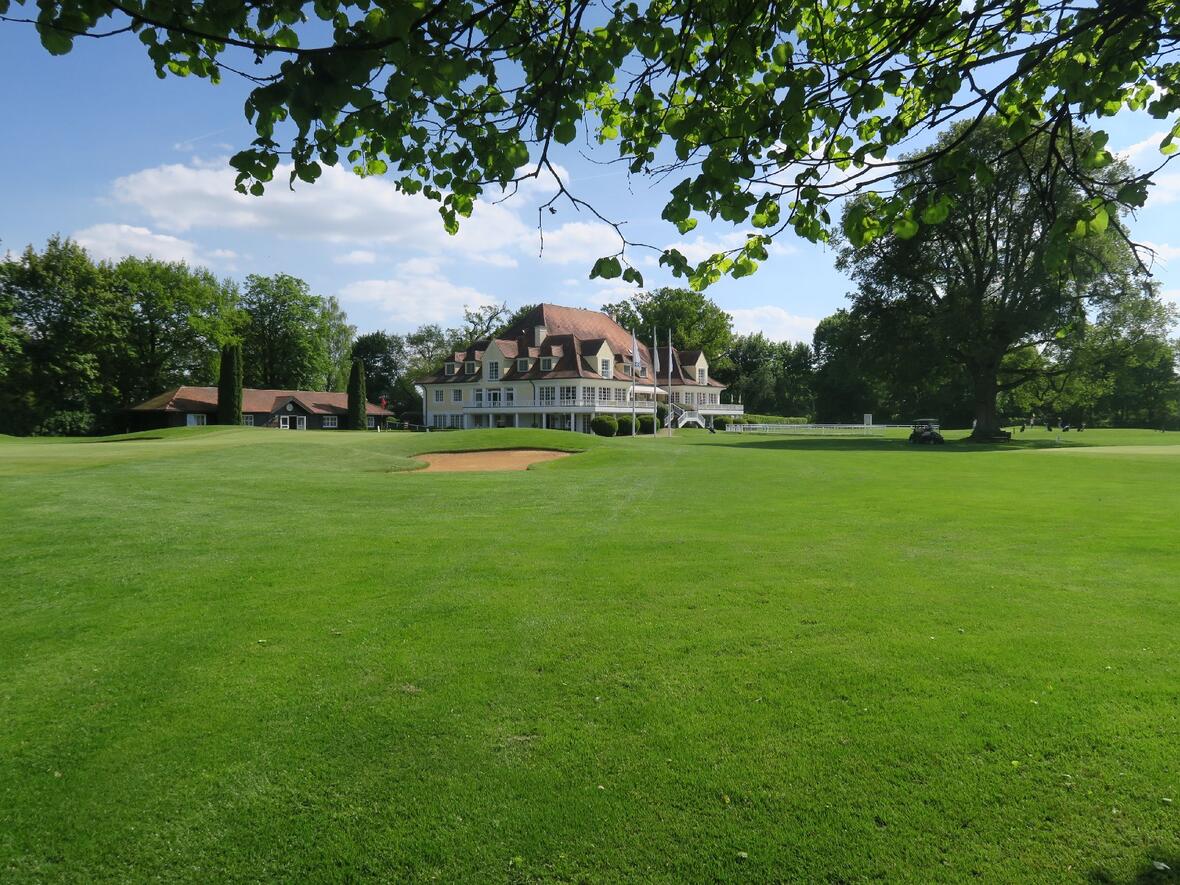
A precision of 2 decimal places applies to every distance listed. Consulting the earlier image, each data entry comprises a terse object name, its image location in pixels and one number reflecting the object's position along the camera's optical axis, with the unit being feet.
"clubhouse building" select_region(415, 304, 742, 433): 221.66
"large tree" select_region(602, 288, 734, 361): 287.69
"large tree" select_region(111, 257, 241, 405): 207.92
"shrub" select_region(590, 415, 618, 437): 200.64
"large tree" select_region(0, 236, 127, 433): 183.62
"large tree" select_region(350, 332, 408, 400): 337.52
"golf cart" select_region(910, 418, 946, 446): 147.38
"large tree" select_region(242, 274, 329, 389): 258.16
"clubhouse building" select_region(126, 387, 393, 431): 208.64
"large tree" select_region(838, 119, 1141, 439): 130.41
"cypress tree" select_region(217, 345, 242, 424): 204.03
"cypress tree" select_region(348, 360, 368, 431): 236.84
